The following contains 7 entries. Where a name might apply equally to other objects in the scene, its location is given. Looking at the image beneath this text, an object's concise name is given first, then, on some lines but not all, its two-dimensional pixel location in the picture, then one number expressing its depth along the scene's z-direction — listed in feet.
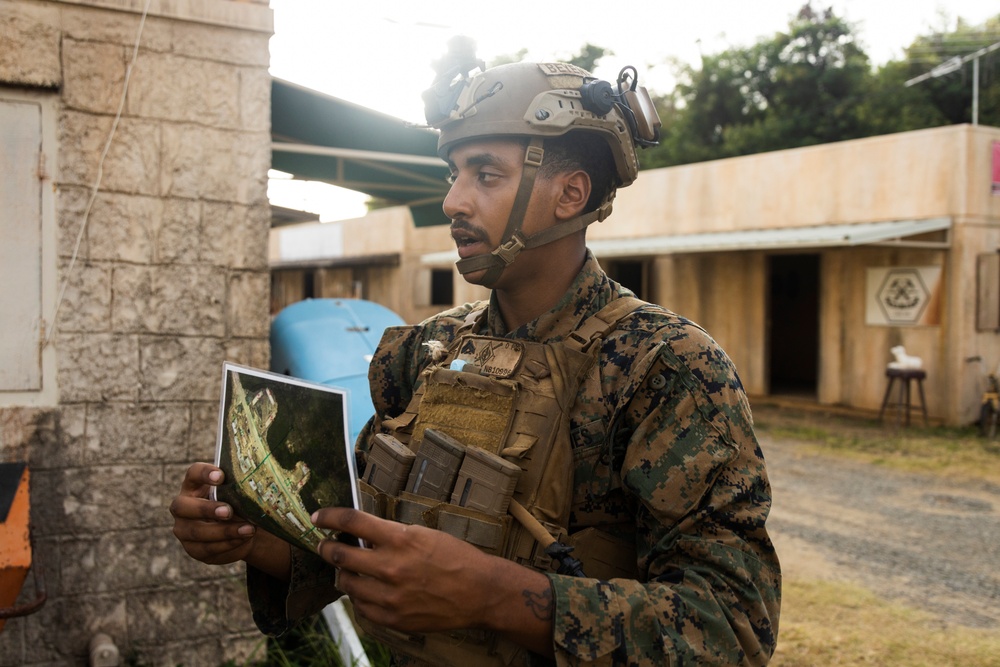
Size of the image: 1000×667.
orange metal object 9.04
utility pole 78.14
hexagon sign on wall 34.24
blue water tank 14.20
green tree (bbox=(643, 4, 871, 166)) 86.43
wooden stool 33.78
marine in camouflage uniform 3.84
